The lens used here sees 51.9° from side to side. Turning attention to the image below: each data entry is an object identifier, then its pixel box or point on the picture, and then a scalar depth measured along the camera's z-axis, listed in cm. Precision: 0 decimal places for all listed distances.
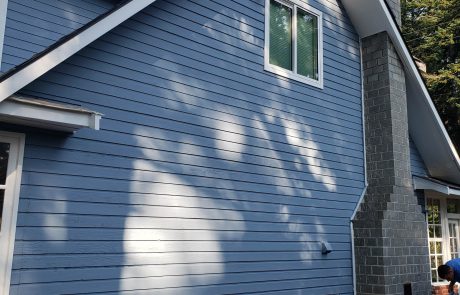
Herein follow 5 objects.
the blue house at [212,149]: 506
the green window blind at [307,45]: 846
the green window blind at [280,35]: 803
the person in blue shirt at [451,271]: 750
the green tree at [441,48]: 2214
